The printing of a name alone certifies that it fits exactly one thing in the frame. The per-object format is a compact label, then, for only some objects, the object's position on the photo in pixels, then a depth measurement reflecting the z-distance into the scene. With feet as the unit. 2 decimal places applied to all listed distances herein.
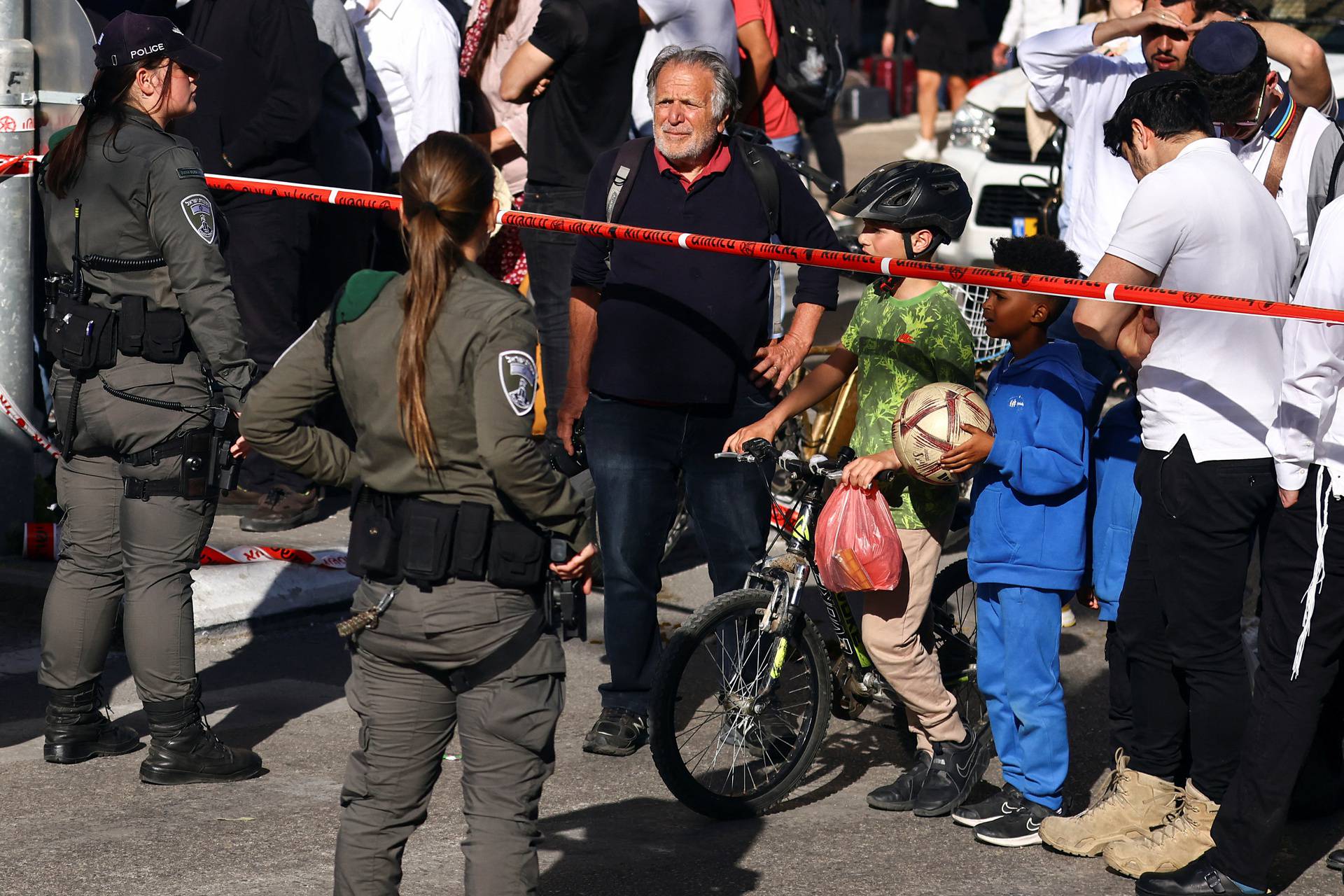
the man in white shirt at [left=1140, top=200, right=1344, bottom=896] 26.86
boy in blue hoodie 30.55
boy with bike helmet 32.19
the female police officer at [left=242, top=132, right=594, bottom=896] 22.82
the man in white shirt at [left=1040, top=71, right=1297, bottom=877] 28.32
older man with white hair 34.86
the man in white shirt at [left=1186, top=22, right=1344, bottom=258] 33.45
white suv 71.92
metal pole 43.14
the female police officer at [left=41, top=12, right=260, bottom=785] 32.30
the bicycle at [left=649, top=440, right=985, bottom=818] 32.07
